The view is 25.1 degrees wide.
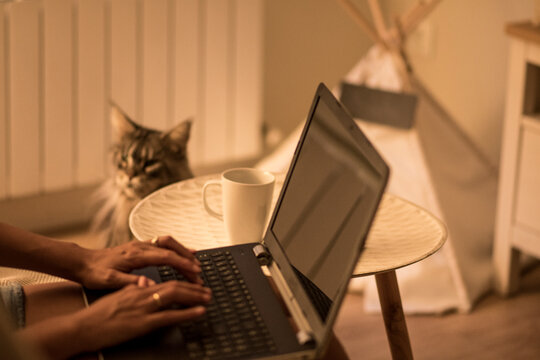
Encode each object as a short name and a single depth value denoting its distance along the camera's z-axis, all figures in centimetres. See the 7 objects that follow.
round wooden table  179
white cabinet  253
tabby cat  222
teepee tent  260
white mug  180
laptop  152
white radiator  271
